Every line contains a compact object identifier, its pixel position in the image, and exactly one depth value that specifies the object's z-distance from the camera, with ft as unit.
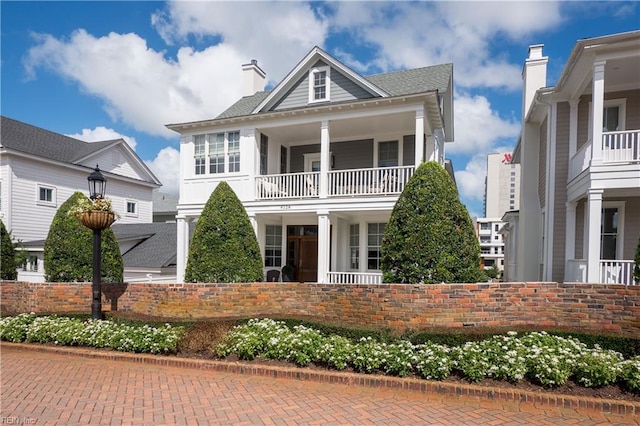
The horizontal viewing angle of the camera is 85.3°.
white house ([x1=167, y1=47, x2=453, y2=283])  37.63
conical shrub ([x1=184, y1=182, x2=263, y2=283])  28.66
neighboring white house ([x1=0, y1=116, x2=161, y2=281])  56.65
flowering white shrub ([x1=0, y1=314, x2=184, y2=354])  21.88
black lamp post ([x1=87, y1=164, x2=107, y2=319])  25.63
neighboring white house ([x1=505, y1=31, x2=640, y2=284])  25.67
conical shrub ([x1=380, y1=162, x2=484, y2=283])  23.35
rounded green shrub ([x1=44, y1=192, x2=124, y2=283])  32.01
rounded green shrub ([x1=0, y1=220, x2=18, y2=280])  36.17
